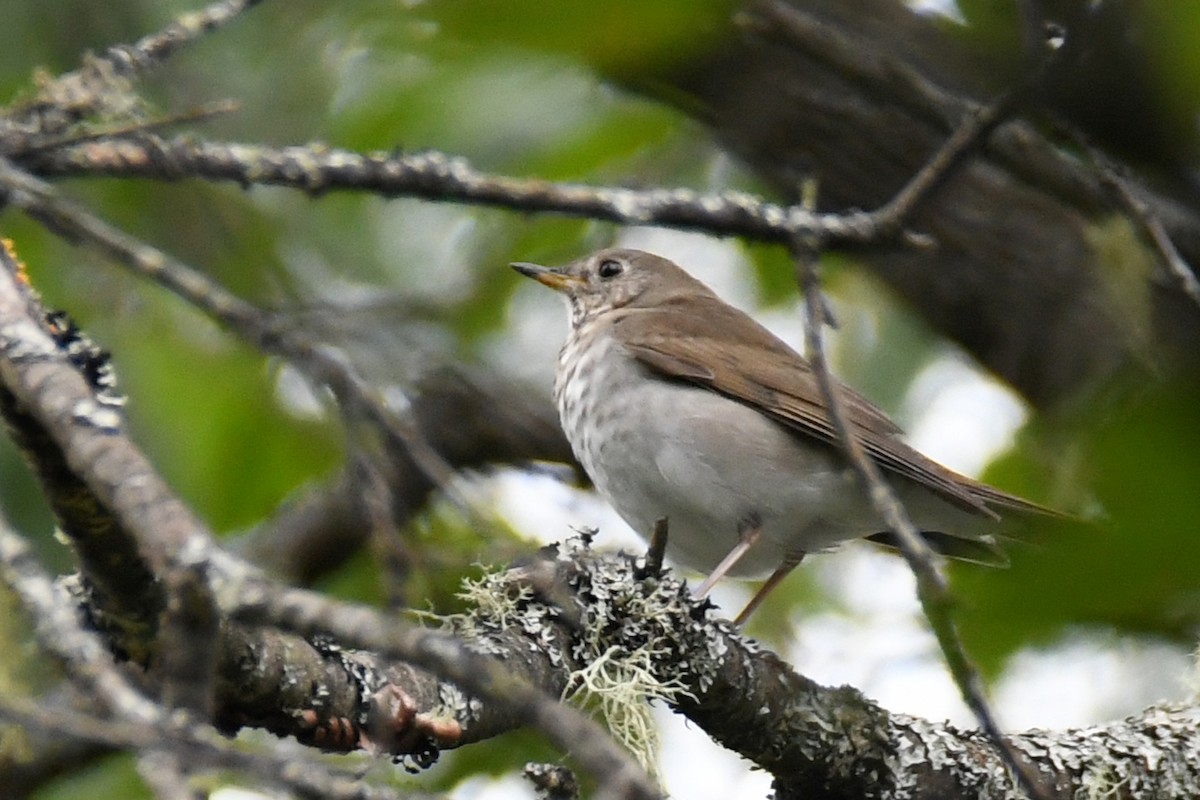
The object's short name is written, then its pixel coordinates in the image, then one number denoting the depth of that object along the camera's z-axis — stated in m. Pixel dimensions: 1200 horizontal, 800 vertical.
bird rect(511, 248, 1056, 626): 10.41
